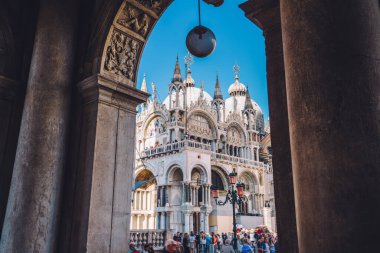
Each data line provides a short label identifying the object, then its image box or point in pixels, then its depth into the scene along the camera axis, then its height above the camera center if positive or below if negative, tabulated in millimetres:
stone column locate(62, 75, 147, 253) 4023 +661
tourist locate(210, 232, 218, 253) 17156 -1248
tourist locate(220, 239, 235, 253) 8664 -757
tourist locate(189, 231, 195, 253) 16500 -1142
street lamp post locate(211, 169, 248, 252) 13805 +1406
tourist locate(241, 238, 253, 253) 9930 -843
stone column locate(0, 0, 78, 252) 3891 +1028
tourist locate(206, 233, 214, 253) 16828 -1182
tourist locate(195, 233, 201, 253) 18203 -1320
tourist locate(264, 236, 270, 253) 12674 -1039
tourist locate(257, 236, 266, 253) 12477 -984
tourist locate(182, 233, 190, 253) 13059 -1017
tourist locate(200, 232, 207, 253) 17322 -1261
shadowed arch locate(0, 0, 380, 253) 1550 +732
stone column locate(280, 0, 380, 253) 1477 +479
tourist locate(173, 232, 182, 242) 14695 -783
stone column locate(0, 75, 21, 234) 4605 +1255
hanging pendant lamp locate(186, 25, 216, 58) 4254 +2262
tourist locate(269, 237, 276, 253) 14523 -1145
